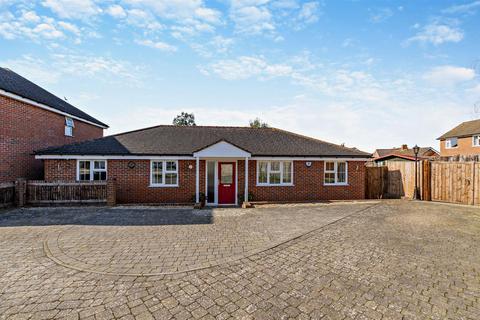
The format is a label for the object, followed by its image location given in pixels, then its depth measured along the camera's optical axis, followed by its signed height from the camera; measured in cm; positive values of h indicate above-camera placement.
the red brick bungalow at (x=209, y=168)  1193 -39
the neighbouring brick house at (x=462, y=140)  2905 +270
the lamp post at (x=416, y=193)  1337 -192
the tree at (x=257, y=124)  4994 +799
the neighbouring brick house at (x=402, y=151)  2178 +133
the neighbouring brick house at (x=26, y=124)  1152 +222
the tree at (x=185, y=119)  5334 +985
